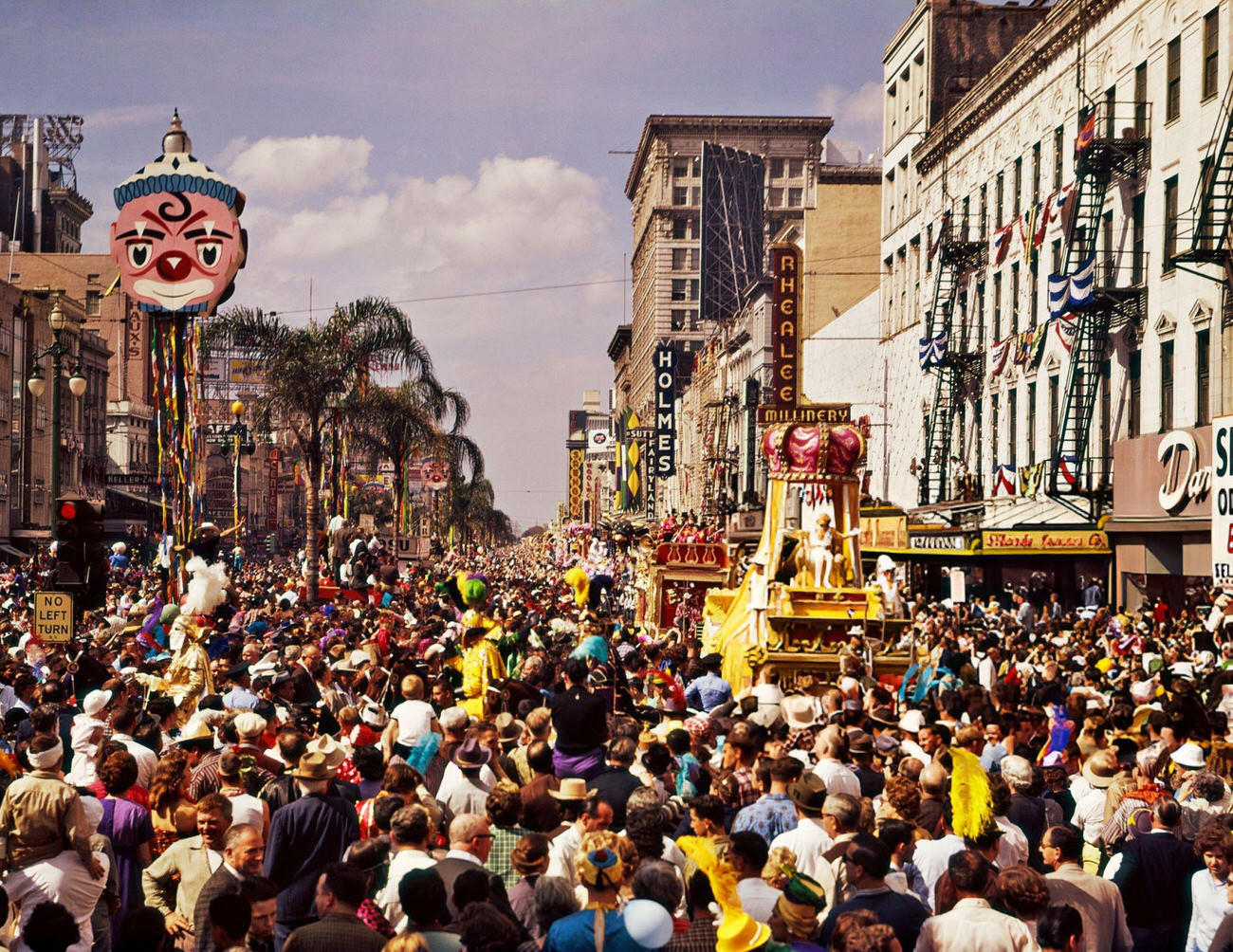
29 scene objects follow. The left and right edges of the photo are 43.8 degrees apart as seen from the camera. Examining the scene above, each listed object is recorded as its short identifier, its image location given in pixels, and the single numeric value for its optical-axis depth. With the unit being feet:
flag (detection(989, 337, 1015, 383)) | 136.84
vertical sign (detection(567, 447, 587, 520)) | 637.71
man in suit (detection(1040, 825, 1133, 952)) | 23.54
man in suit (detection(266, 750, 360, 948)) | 25.05
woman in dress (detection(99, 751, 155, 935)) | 26.18
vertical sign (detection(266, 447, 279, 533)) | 310.65
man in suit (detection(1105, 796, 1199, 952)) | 25.46
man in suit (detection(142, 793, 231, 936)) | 24.16
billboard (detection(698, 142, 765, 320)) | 386.52
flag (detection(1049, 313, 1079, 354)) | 117.50
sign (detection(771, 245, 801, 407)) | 173.88
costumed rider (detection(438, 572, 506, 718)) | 43.86
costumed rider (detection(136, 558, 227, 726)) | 43.27
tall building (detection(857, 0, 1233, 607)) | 97.91
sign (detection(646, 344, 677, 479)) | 328.90
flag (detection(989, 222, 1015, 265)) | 135.74
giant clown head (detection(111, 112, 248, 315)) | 78.54
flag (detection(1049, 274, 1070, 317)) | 114.33
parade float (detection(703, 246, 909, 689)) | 66.08
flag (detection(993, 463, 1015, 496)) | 129.70
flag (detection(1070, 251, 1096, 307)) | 108.78
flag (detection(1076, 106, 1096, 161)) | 110.01
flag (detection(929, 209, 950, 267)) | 152.76
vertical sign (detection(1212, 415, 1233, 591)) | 60.29
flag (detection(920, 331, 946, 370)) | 150.20
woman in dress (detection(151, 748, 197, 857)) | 27.12
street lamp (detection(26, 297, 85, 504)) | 73.67
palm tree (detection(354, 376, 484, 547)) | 156.15
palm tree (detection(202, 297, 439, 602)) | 123.24
